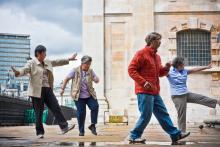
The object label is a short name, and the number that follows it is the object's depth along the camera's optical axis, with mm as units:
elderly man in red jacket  10094
